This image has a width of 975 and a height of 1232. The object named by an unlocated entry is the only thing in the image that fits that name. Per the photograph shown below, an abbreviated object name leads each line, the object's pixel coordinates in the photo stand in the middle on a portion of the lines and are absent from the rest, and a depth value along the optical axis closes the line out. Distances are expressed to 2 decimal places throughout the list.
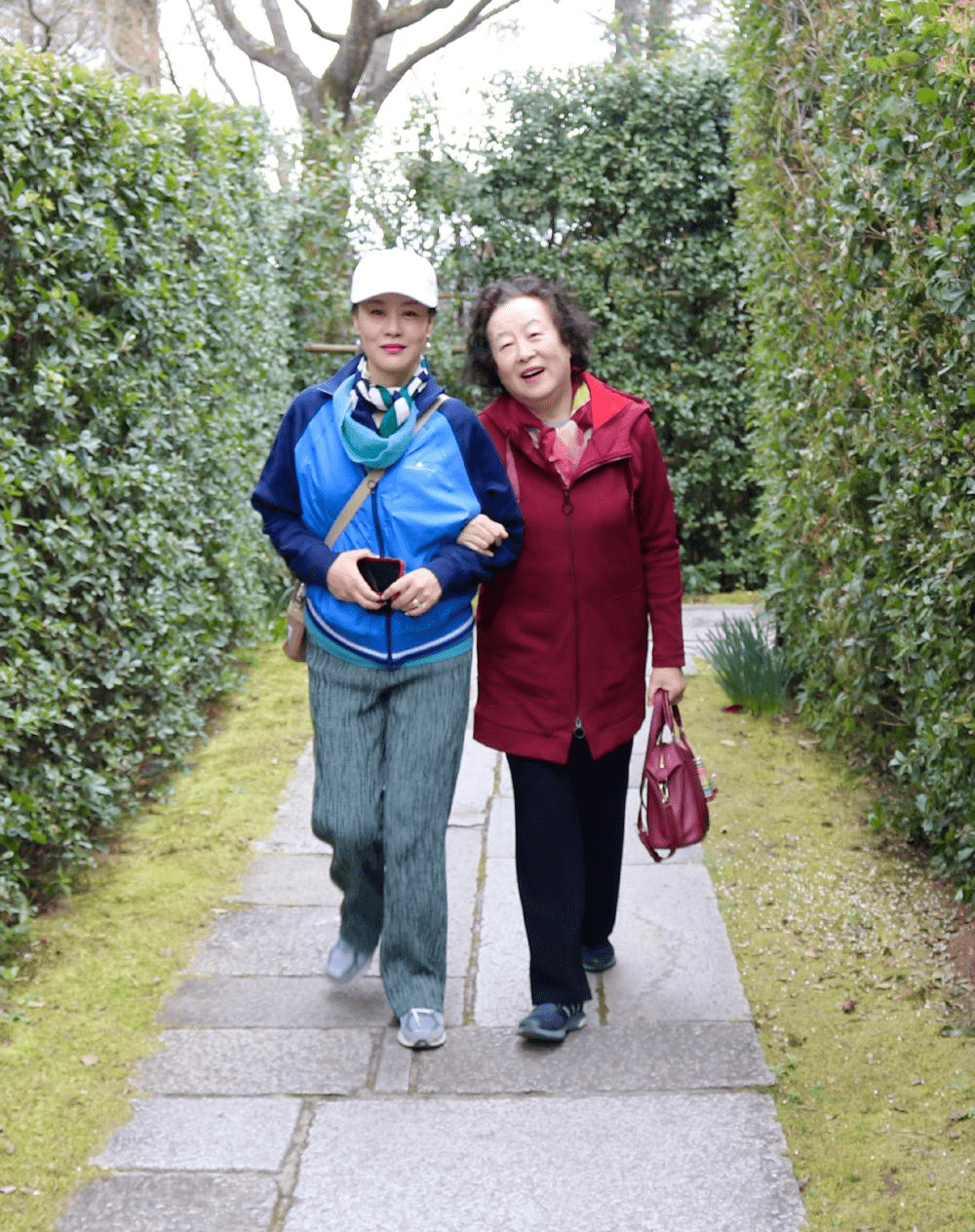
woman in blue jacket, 3.38
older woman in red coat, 3.51
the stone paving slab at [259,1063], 3.42
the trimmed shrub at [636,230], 9.67
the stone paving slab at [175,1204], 2.84
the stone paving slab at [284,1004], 3.78
